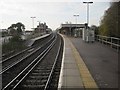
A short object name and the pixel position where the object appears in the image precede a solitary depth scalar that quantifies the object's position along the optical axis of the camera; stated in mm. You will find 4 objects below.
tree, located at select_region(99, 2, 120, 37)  15328
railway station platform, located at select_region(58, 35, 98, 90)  3832
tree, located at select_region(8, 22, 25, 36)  47417
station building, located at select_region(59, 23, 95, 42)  15571
